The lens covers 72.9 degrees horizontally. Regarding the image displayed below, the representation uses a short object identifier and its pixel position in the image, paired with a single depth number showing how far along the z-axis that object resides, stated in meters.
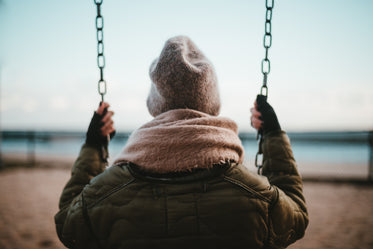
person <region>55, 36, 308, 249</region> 0.90
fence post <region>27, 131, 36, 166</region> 8.70
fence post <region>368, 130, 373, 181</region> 5.95
